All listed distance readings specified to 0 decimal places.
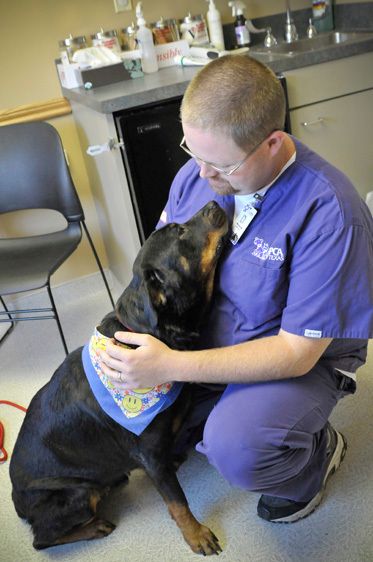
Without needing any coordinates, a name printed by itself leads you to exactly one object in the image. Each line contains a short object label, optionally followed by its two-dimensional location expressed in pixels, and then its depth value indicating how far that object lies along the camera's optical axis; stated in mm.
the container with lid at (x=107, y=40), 2393
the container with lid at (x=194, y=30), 2492
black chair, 2262
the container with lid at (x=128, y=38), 2463
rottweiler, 1292
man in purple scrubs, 1069
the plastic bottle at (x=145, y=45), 2303
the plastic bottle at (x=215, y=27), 2516
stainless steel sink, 2582
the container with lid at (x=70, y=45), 2361
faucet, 2742
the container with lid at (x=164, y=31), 2447
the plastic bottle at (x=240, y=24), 2580
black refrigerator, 2035
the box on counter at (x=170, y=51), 2428
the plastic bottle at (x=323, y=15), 2738
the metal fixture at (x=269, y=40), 2678
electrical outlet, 2467
